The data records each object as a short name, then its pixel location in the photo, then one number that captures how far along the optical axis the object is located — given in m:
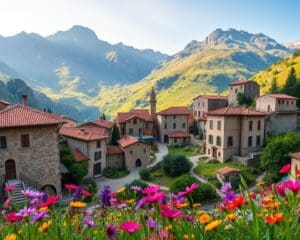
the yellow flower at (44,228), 2.46
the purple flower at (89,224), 2.79
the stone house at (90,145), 34.81
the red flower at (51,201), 2.69
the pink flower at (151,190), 2.46
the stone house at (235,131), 40.34
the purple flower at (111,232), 2.16
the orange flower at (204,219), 2.41
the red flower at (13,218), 2.45
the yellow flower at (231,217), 2.60
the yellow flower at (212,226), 2.02
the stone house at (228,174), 32.75
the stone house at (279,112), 44.88
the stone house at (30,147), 21.17
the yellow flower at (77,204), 2.83
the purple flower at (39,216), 2.42
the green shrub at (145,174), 34.84
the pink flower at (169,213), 2.15
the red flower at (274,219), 1.93
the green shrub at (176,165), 35.88
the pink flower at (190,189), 2.81
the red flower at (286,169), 2.83
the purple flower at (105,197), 3.74
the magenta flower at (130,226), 1.85
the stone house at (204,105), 57.44
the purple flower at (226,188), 3.34
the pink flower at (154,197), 2.18
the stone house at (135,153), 40.19
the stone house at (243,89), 56.47
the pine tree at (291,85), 54.28
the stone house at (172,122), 57.59
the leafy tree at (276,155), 31.58
